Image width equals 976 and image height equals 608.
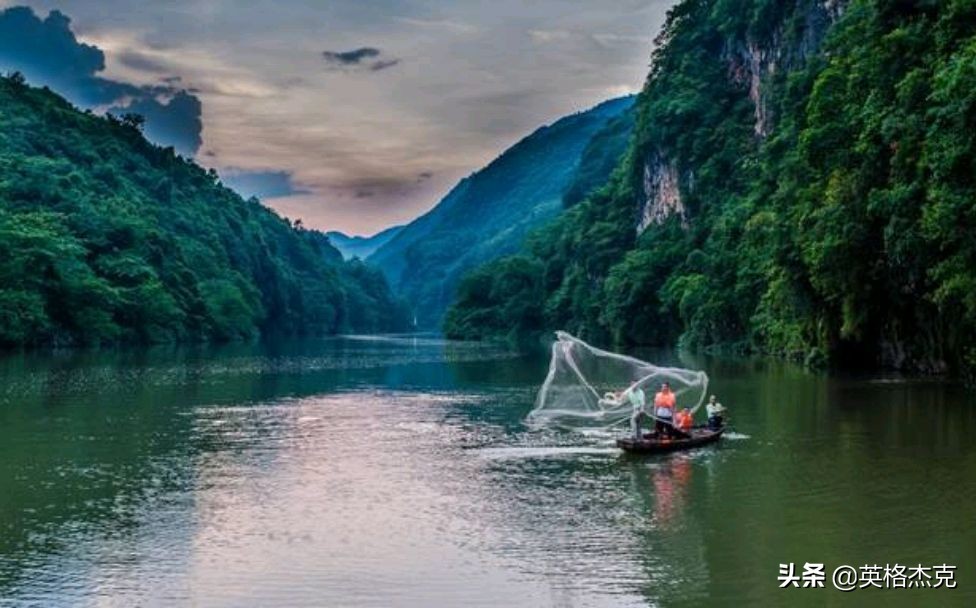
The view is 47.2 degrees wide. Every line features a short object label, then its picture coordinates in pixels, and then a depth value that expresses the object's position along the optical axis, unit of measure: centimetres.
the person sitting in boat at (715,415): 3081
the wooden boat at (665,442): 2756
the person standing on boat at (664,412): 2909
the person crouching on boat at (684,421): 2962
